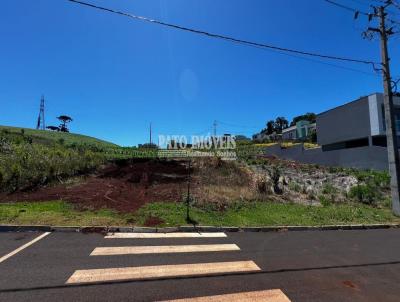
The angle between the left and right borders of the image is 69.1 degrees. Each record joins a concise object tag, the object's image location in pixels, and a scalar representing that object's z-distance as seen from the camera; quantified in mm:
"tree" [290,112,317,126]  93625
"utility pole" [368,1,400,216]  12594
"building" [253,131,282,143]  77256
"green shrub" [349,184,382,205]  14656
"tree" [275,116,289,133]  100388
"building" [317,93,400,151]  31094
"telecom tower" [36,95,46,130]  68375
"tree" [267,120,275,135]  97688
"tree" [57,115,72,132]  71375
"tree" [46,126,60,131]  71344
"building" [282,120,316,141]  79188
